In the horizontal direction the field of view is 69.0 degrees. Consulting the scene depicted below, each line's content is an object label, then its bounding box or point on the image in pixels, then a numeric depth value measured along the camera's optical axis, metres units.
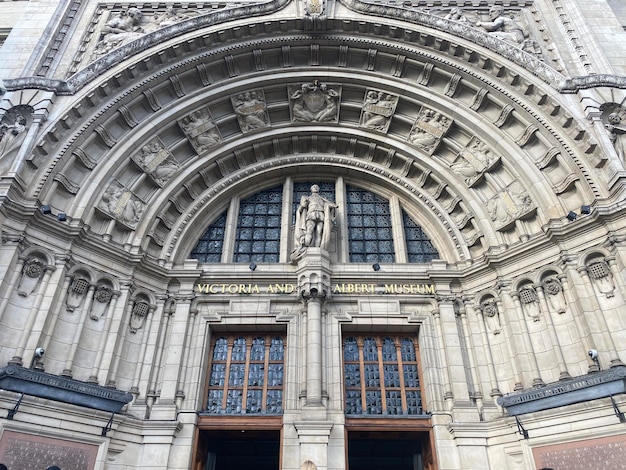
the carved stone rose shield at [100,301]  12.93
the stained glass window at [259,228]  16.36
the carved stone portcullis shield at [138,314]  13.60
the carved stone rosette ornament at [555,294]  12.46
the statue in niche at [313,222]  15.09
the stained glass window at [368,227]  16.28
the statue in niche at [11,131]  12.65
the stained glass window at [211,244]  16.27
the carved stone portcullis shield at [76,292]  12.52
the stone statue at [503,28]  15.90
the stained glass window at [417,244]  16.20
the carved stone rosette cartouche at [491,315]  13.54
